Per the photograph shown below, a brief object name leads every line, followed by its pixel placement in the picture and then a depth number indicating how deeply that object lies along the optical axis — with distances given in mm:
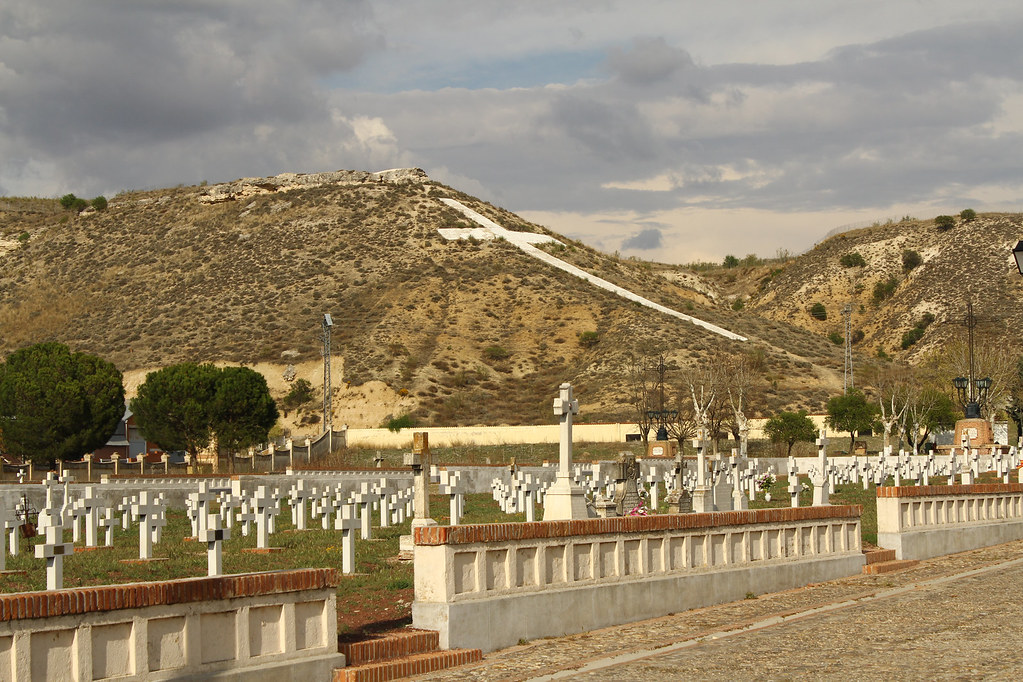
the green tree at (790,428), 56875
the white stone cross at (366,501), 19467
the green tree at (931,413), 59406
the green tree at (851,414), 59250
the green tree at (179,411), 52062
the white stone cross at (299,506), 22645
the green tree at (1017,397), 53750
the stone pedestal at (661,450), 49156
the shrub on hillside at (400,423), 62588
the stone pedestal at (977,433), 42344
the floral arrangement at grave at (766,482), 32781
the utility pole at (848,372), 68625
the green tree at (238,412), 52494
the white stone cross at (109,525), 20141
